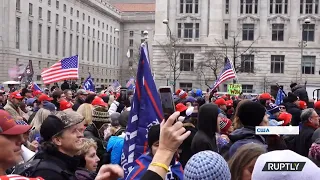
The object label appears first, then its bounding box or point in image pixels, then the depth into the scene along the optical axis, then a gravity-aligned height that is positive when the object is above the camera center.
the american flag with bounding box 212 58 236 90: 17.64 +0.36
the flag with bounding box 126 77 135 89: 23.93 -0.16
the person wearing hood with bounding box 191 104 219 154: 5.69 -0.57
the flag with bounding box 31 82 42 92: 17.94 -0.33
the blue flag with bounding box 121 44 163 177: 4.37 -0.34
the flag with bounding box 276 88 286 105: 15.55 -0.46
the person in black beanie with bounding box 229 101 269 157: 5.46 -0.48
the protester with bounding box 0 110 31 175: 2.87 -0.39
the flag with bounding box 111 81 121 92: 25.28 -0.31
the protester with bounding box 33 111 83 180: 3.82 -0.62
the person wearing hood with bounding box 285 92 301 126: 9.92 -0.60
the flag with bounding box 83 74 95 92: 19.26 -0.19
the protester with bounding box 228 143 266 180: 3.24 -0.57
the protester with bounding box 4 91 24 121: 9.42 -0.50
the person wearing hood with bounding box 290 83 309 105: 13.65 -0.32
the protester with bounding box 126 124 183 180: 3.88 -0.72
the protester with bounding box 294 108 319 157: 7.27 -0.77
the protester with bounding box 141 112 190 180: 2.52 -0.37
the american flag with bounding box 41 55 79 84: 15.98 +0.33
